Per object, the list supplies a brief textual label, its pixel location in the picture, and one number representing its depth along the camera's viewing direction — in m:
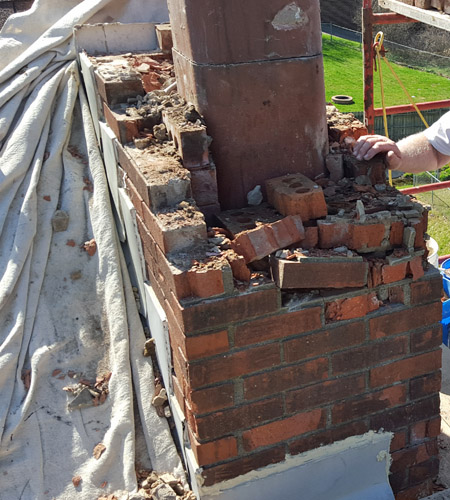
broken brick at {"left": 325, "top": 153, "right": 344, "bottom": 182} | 2.37
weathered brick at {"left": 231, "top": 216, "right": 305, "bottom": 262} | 1.91
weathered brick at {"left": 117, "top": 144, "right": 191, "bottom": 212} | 2.03
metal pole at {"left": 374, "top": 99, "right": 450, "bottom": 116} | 4.21
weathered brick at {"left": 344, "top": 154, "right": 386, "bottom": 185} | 2.37
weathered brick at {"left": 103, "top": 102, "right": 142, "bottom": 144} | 2.48
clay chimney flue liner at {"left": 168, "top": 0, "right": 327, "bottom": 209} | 2.04
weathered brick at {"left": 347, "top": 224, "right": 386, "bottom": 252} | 1.97
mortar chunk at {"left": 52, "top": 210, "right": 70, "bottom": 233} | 2.87
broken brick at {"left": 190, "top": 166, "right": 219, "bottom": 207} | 2.15
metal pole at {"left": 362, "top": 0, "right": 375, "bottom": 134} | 3.86
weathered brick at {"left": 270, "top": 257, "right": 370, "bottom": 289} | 1.85
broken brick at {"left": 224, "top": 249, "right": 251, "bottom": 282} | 1.86
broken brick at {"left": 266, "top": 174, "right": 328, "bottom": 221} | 2.02
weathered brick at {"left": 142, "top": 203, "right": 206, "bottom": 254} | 1.88
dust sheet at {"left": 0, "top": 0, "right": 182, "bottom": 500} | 2.29
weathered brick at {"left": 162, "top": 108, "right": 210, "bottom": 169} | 2.10
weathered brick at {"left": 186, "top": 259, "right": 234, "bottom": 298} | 1.78
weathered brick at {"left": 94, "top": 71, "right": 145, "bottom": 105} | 2.71
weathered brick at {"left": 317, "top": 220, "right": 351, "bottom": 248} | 1.97
